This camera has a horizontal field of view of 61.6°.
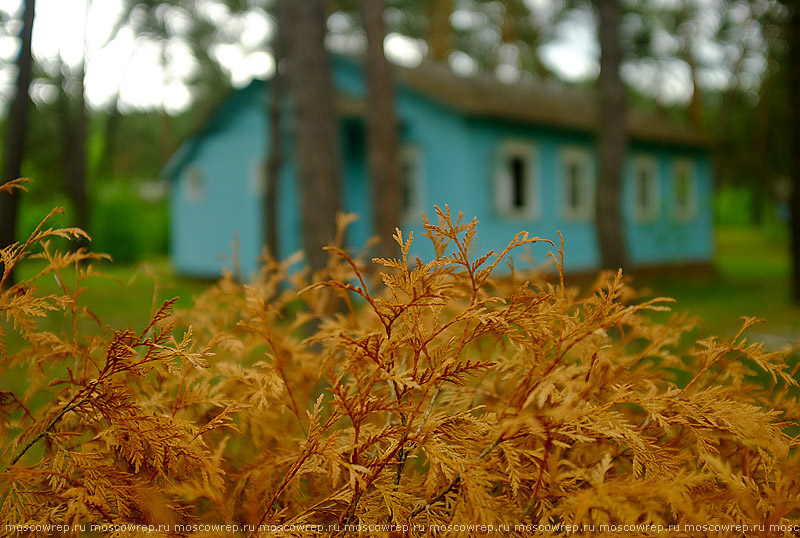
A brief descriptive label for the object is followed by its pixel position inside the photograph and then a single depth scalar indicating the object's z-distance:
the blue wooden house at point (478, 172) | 15.96
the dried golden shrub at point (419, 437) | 1.35
